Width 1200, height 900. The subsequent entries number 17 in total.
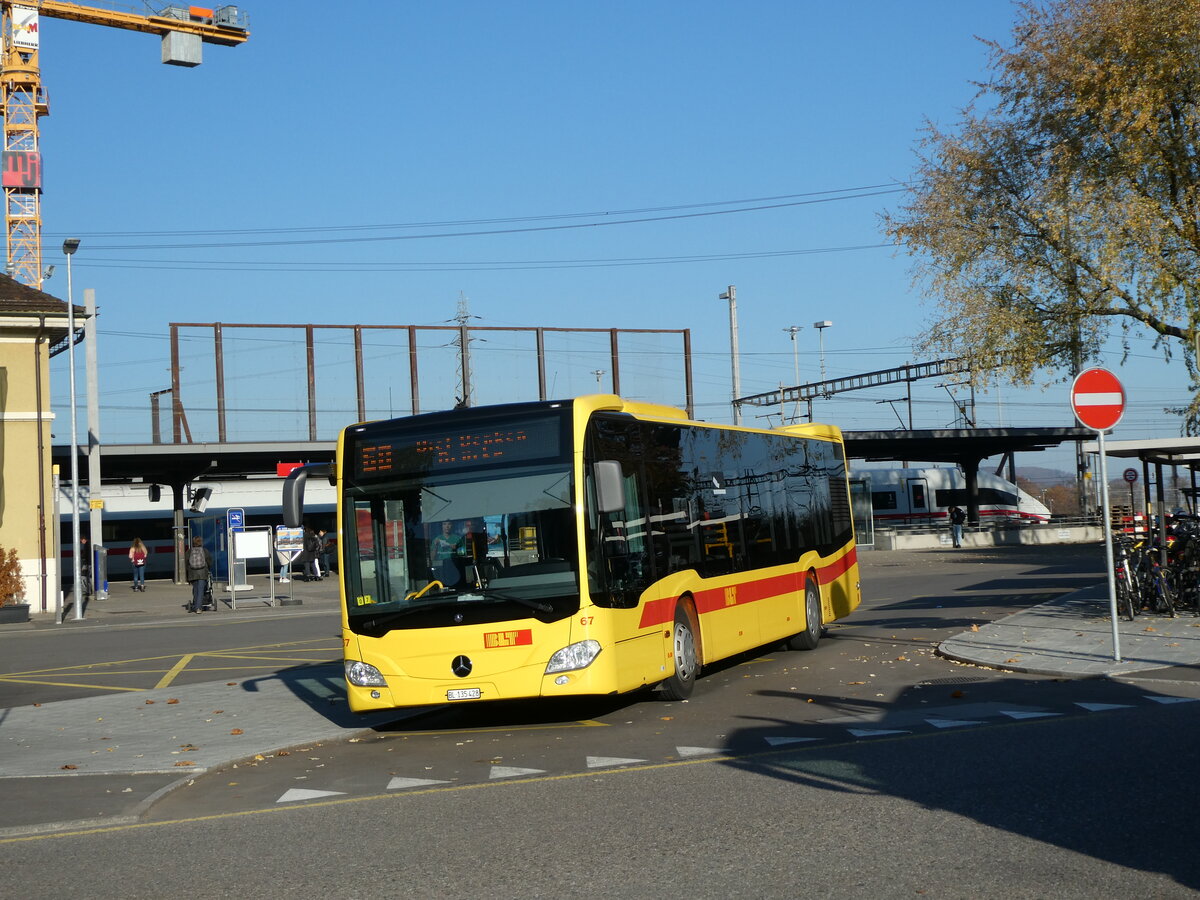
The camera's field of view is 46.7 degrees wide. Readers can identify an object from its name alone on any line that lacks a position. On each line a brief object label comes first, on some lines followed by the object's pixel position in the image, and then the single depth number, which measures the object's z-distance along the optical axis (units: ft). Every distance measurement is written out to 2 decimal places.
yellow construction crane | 218.79
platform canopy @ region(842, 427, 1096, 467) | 183.42
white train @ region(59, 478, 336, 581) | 192.85
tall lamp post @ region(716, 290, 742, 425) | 165.68
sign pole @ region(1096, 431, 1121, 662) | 44.06
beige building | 119.96
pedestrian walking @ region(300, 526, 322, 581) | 158.20
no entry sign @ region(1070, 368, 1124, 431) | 46.06
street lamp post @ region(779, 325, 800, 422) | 217.99
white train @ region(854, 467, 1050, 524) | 214.48
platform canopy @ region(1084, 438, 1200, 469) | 60.18
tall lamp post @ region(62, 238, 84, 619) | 107.04
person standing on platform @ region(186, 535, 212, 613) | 109.70
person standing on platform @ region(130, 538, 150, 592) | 148.46
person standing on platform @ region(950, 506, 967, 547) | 172.24
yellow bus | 38.19
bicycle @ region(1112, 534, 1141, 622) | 60.49
